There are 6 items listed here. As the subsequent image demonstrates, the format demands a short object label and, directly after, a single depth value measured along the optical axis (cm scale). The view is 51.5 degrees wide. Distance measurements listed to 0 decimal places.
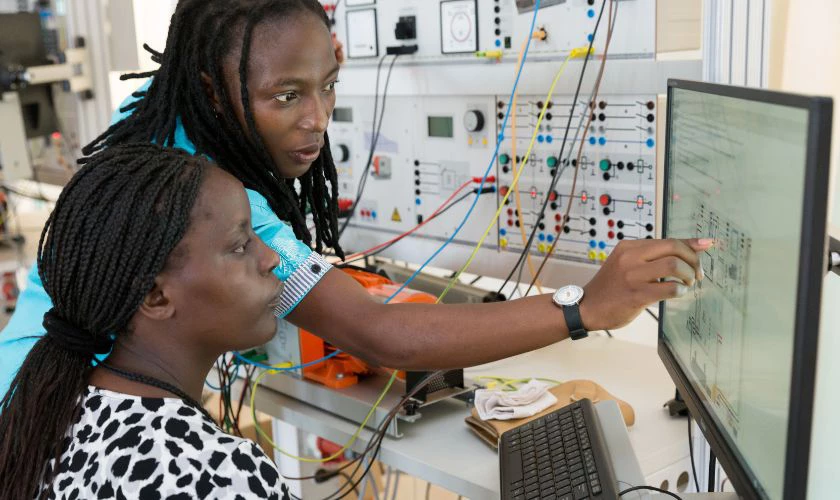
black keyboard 115
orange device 167
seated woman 92
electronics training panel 175
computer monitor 73
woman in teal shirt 123
